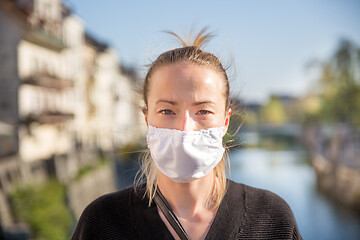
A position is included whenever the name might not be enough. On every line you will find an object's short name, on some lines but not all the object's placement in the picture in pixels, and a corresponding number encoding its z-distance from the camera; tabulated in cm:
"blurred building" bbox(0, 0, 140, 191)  1756
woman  150
